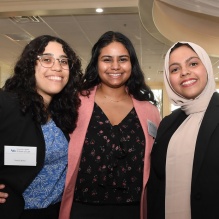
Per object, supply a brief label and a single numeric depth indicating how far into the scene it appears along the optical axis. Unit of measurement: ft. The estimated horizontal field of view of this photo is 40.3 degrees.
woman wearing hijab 5.18
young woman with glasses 5.29
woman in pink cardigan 6.49
